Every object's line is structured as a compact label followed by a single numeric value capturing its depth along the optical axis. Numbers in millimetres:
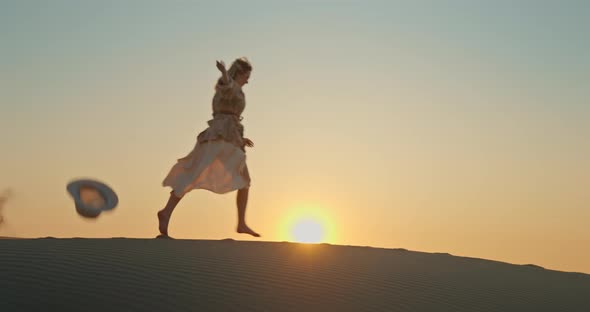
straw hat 11375
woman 11648
